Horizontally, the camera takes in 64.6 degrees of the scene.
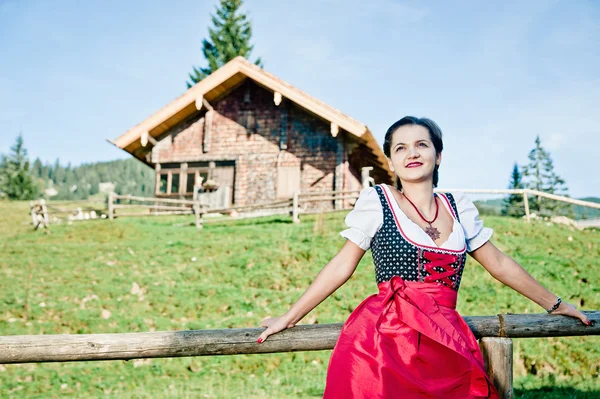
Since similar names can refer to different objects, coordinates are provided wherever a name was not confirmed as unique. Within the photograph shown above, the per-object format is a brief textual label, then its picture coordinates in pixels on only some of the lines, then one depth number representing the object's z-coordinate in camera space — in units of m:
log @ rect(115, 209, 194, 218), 16.86
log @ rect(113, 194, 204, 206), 16.36
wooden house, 17.20
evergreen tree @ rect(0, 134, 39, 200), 43.56
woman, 1.87
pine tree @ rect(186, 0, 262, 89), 32.97
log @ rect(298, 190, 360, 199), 13.95
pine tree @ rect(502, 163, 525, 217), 41.19
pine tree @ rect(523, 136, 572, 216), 39.31
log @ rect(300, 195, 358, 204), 13.95
